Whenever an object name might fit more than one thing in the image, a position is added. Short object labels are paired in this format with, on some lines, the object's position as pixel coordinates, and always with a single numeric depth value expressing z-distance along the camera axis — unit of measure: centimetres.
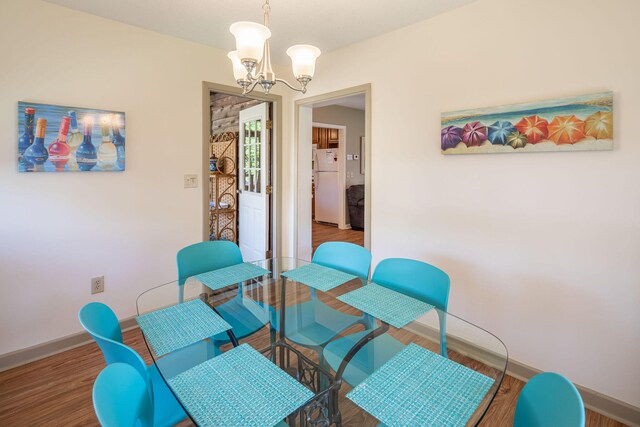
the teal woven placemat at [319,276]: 179
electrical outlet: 250
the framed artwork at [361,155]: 698
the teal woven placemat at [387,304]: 142
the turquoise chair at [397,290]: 126
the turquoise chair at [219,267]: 160
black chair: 660
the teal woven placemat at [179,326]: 120
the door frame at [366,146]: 286
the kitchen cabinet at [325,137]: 733
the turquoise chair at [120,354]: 106
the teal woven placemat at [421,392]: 87
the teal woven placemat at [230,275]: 178
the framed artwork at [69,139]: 215
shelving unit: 480
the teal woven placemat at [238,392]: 87
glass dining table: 92
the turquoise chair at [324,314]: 156
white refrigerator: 712
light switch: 292
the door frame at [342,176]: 671
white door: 370
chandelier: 141
